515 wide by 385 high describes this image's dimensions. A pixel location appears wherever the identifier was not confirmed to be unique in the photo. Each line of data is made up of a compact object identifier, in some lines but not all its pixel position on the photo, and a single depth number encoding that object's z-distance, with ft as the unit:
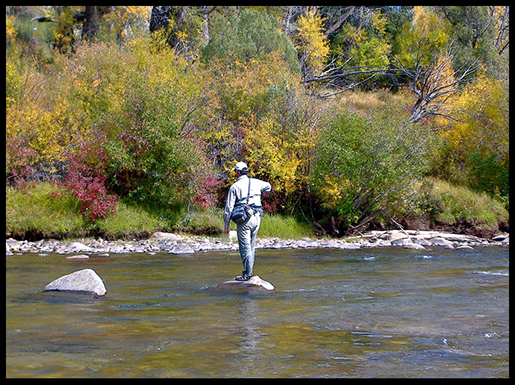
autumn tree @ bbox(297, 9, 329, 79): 152.76
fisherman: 41.01
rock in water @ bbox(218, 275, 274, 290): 41.11
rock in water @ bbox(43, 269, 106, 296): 38.58
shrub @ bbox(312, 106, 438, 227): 87.61
